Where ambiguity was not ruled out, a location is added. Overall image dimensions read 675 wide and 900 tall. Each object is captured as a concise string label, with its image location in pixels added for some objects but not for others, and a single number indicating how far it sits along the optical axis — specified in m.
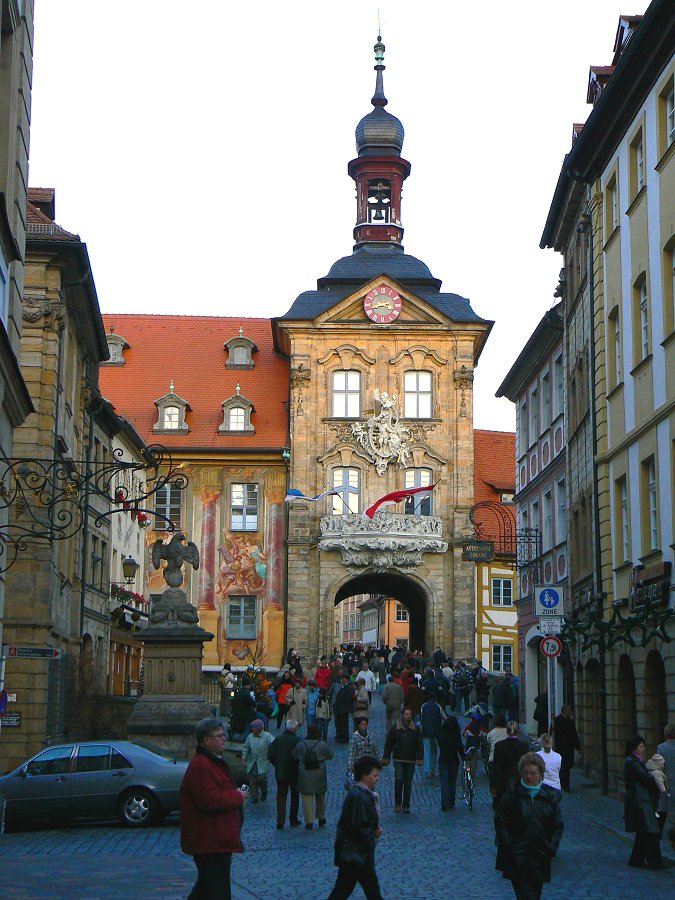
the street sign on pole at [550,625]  24.56
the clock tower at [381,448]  55.31
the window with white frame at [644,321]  24.30
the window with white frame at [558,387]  36.75
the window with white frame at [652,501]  23.53
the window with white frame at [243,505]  57.31
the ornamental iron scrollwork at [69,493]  17.12
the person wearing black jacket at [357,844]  11.41
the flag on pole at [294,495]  51.50
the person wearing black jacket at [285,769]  21.08
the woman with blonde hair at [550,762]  18.42
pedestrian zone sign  25.03
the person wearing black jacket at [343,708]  33.44
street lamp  39.72
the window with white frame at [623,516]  25.83
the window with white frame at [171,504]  57.94
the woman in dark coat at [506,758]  18.81
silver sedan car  20.91
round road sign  24.09
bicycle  23.09
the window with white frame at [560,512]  36.53
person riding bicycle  25.94
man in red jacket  10.21
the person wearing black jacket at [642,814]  16.36
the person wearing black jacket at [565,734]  25.39
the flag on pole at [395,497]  51.42
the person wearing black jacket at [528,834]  10.96
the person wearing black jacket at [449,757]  22.80
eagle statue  29.44
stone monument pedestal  28.11
